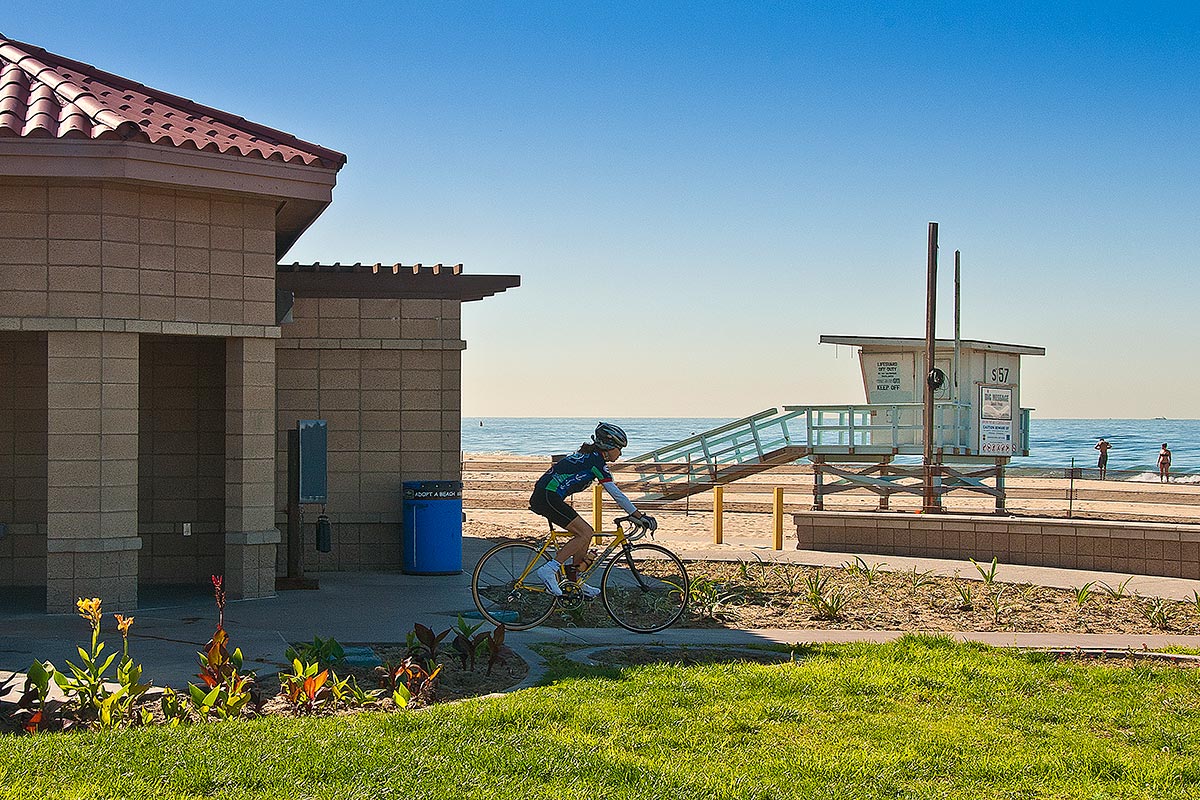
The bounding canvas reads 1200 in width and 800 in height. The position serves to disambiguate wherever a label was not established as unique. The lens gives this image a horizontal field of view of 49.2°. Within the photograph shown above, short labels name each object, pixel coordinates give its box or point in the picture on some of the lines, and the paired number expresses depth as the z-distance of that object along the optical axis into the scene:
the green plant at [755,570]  13.63
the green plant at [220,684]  6.98
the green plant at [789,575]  13.10
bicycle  10.54
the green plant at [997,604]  11.31
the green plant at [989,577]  12.86
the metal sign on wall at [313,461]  13.43
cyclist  10.44
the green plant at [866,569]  13.71
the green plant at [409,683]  7.35
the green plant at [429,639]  8.33
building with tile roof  10.99
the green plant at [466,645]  8.42
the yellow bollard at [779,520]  17.61
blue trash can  14.36
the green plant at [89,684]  6.96
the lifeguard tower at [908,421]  24.94
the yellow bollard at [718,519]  18.91
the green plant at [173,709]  6.89
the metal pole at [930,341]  18.58
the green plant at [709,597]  11.48
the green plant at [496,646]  8.43
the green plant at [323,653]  8.25
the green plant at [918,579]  13.24
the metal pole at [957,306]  23.41
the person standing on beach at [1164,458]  45.19
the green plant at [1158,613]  11.02
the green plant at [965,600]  11.91
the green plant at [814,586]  11.38
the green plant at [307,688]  7.20
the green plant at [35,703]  6.78
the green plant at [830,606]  11.06
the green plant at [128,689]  6.95
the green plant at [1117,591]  12.37
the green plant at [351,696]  7.38
